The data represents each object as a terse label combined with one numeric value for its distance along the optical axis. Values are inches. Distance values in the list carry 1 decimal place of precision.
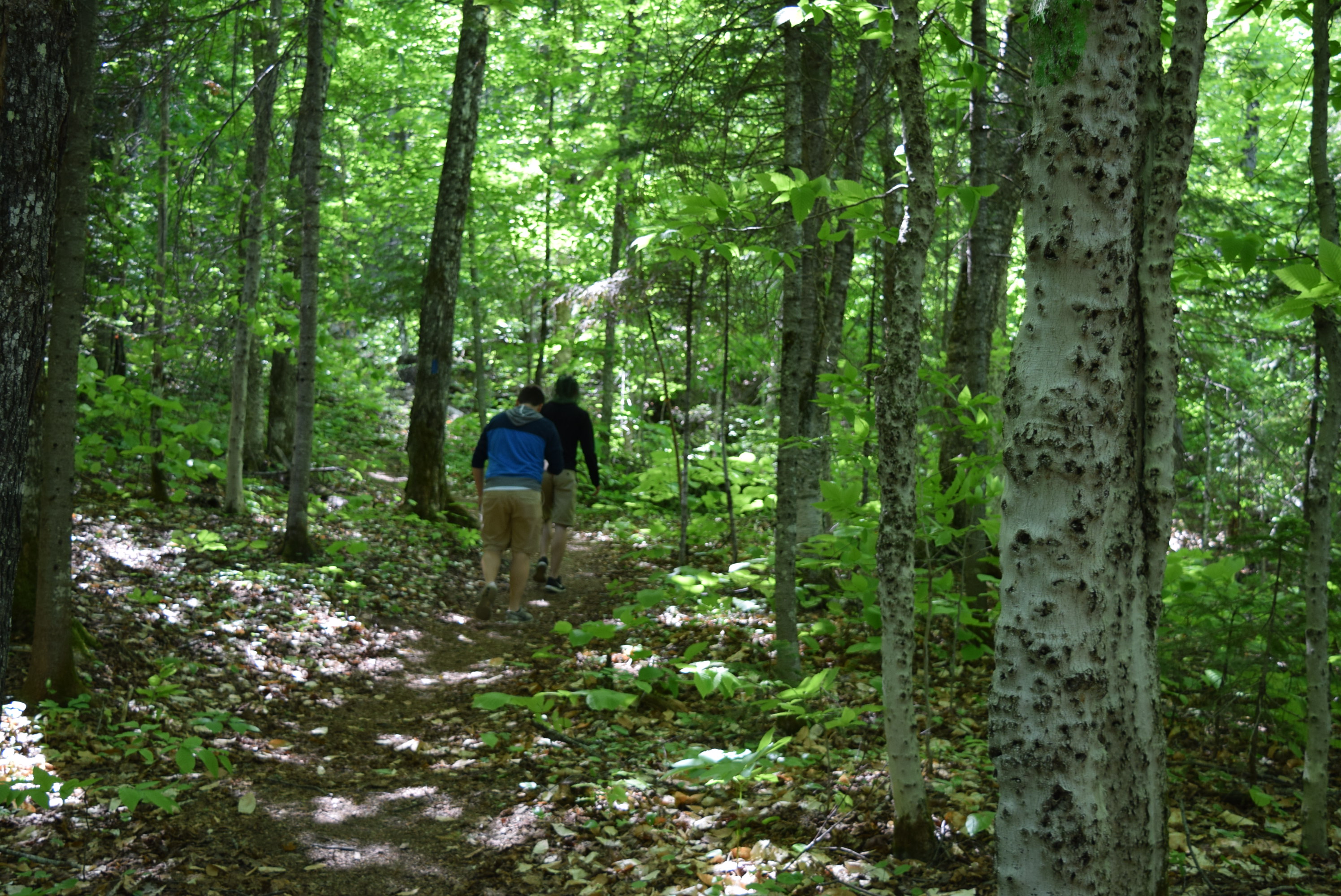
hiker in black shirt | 353.4
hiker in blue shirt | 311.6
